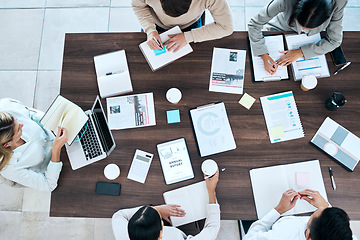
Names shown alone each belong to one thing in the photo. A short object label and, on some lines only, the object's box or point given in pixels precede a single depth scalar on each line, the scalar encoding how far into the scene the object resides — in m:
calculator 1.49
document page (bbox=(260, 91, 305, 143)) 1.53
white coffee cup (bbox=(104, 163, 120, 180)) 1.48
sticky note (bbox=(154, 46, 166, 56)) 1.63
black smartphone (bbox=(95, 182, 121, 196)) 1.47
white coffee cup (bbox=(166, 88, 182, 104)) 1.54
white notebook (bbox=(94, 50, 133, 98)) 1.60
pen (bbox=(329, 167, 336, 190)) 1.46
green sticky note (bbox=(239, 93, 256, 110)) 1.57
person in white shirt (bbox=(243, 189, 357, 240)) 1.20
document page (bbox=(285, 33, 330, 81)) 1.60
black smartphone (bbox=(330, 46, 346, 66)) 1.58
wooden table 1.47
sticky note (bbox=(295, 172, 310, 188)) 1.47
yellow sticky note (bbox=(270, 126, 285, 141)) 1.53
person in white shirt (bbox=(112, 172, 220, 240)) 1.40
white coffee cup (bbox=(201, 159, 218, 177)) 1.44
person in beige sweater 1.56
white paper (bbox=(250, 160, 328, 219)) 1.46
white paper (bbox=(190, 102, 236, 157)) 1.52
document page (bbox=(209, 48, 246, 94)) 1.59
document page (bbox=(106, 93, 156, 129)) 1.56
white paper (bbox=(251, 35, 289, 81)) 1.60
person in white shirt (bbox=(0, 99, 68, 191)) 1.39
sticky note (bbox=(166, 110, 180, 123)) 1.56
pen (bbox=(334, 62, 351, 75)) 1.57
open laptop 1.48
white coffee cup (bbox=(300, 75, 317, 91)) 1.54
